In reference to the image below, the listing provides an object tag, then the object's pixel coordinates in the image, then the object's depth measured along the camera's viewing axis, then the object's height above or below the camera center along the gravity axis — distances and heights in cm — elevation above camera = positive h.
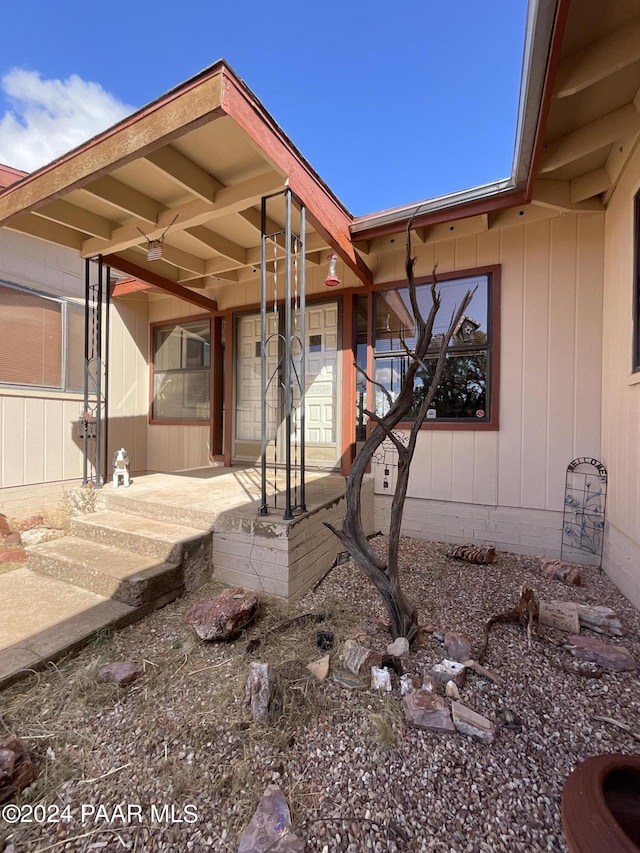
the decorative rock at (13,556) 290 -103
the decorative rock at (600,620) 209 -109
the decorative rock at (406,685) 161 -112
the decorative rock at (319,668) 171 -112
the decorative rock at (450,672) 163 -108
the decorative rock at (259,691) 150 -108
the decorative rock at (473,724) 138 -111
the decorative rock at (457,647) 181 -108
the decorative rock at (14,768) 120 -112
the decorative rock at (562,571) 276 -110
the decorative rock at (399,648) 182 -108
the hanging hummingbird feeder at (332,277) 340 +131
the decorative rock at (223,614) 198 -103
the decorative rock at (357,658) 174 -109
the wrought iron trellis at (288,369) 249 +47
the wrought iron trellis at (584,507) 312 -69
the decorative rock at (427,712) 143 -111
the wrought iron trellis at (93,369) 375 +62
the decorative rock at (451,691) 158 -111
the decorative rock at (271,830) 104 -116
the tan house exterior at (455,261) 220 +160
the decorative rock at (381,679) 164 -111
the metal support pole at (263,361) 257 +42
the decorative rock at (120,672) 168 -113
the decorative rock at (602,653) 180 -112
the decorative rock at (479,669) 168 -111
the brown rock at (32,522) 368 -99
